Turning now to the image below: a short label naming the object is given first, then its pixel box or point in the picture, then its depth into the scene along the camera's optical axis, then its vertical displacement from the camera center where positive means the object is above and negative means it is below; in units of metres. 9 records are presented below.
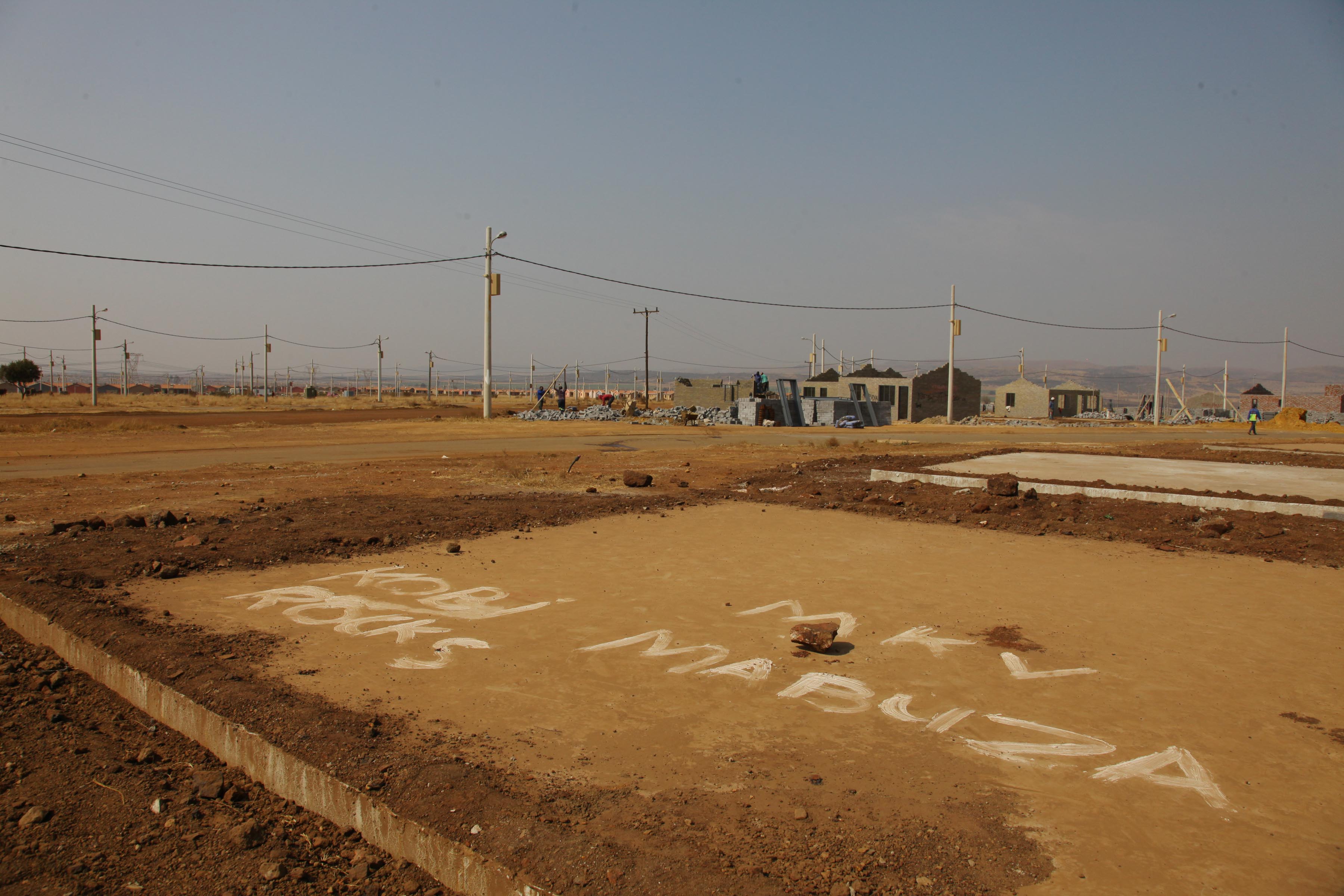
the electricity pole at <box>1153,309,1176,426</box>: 57.25 +1.45
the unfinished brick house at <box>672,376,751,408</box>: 54.84 +0.99
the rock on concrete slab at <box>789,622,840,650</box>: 5.41 -1.58
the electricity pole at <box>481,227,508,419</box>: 39.09 +5.95
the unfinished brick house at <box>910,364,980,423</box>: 59.00 +0.80
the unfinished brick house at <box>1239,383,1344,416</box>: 68.12 +0.55
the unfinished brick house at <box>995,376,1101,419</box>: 66.25 +0.61
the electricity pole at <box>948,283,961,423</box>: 49.28 +4.74
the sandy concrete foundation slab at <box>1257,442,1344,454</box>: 25.73 -1.41
